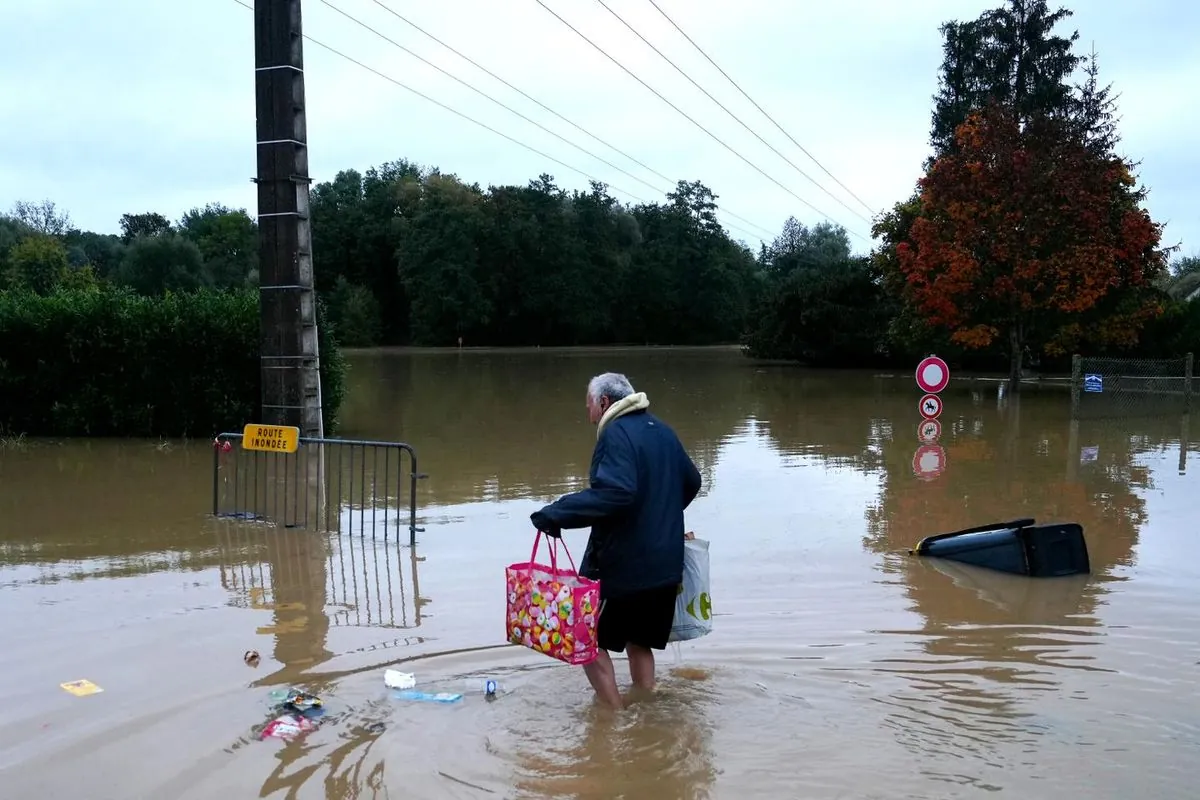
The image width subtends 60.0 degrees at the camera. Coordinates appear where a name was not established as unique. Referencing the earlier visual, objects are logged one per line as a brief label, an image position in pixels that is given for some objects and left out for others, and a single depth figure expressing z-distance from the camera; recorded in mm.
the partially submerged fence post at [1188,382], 20281
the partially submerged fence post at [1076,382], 19984
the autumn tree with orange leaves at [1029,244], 25016
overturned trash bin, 8070
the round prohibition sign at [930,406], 16703
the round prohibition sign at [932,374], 16234
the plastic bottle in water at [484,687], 5492
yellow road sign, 9773
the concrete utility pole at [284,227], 11695
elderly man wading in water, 4723
